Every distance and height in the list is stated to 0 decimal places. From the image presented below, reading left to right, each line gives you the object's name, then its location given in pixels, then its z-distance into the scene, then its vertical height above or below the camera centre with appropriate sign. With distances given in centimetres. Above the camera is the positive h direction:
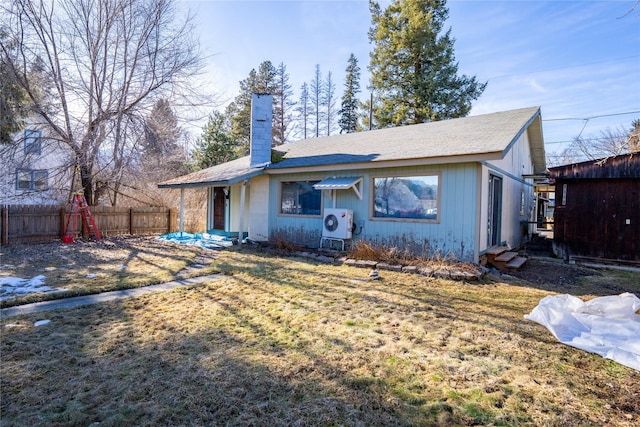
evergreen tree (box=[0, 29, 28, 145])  1005 +345
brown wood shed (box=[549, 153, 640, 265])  785 +19
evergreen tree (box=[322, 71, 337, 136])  2828 +963
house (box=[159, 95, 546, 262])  690 +73
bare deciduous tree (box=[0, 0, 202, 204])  1097 +513
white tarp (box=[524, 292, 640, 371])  304 -115
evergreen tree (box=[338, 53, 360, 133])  2703 +962
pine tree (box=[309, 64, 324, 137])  2842 +971
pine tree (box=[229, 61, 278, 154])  2475 +893
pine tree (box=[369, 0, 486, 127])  1780 +829
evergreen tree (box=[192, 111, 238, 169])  2053 +402
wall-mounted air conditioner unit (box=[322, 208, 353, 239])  832 -26
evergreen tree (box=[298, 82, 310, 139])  2845 +899
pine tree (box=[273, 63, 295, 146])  2739 +896
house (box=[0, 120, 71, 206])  1084 +159
